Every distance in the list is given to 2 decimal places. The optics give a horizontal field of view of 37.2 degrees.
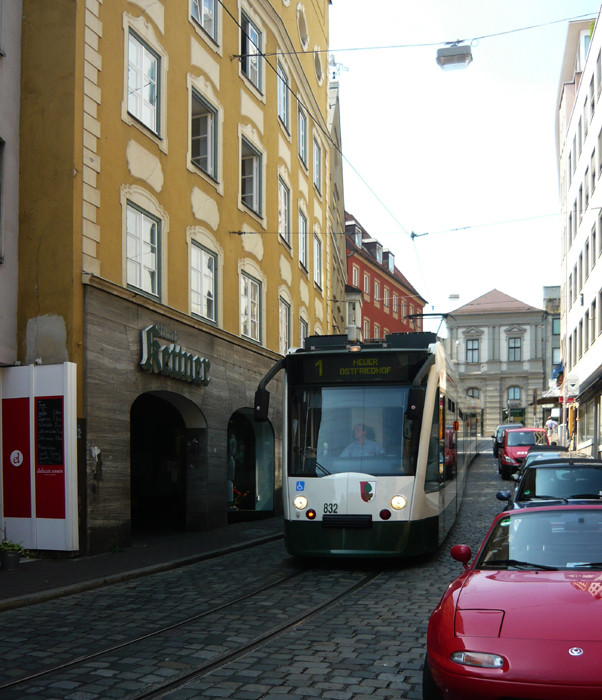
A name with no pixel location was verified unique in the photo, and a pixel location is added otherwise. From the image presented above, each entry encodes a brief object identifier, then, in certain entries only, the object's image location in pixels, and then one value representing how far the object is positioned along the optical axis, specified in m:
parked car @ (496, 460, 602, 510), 12.23
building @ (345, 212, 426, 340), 60.06
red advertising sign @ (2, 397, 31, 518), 13.55
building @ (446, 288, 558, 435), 83.75
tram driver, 12.24
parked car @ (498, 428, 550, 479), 33.28
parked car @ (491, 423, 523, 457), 42.36
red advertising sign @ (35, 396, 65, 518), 13.27
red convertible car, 4.70
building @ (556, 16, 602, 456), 36.88
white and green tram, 11.97
